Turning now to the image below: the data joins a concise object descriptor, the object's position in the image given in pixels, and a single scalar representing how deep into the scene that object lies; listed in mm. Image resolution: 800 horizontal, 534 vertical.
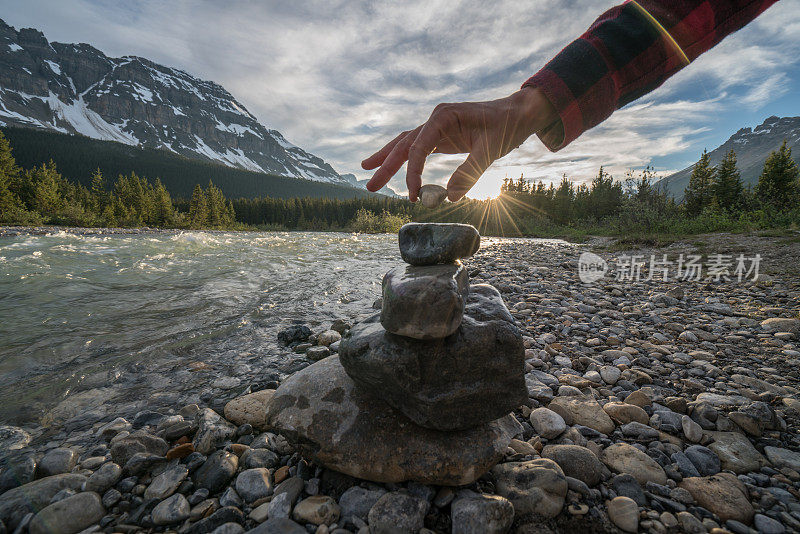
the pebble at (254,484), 289
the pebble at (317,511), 262
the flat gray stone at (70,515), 261
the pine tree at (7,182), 24970
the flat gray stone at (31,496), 270
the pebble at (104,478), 298
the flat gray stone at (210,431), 347
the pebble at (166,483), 290
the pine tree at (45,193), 28677
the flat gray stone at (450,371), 298
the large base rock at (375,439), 290
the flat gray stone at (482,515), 242
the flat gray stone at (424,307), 285
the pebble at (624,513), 246
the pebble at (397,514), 251
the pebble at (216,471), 300
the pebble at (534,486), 260
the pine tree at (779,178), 19945
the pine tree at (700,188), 24450
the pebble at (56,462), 325
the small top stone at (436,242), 374
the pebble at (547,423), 348
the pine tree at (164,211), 41381
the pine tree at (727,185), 23846
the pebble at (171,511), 267
